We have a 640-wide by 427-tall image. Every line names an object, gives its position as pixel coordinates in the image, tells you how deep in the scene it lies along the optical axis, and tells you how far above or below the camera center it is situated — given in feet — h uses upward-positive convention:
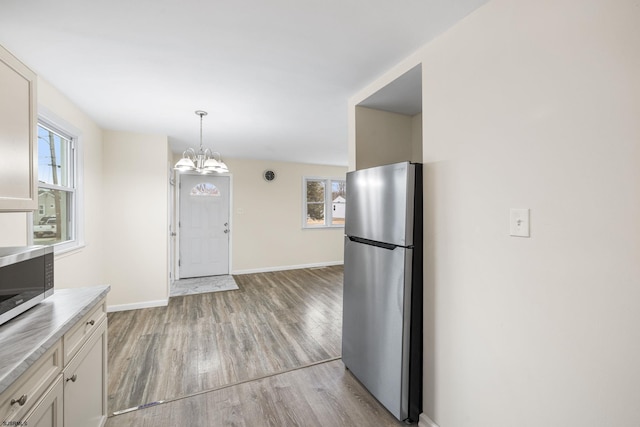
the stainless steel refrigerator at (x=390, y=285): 5.43 -1.58
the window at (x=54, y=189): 7.55 +0.53
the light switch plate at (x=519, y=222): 3.87 -0.15
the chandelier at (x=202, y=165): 9.56 +1.53
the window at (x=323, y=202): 20.16 +0.57
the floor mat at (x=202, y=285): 14.39 -4.27
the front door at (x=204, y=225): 16.89 -1.05
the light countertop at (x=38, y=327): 2.82 -1.56
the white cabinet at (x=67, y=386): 2.90 -2.29
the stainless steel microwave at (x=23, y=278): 3.60 -1.04
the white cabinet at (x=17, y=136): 3.97 +1.09
